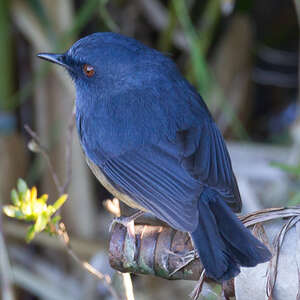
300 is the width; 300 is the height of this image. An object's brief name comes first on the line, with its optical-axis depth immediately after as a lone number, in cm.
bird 480
